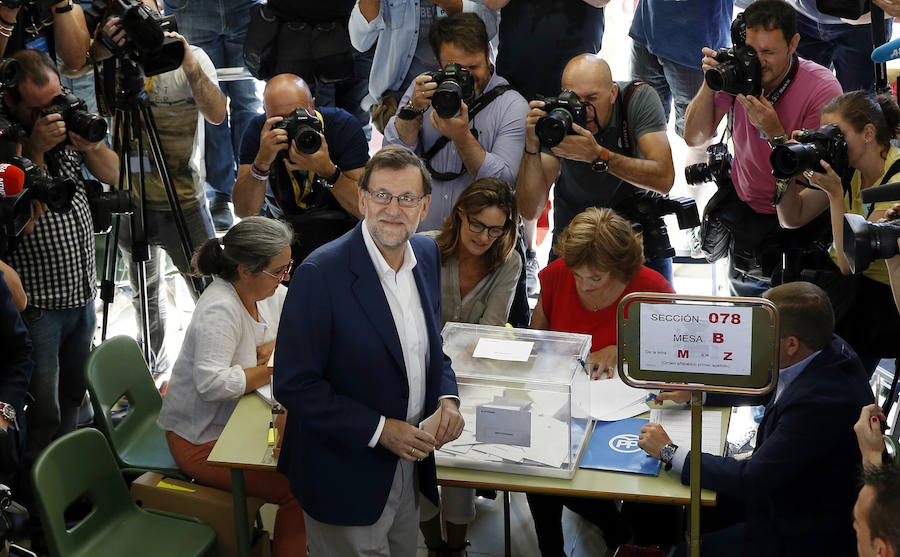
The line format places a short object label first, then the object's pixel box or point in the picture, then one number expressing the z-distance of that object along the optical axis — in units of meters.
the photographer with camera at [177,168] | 4.47
